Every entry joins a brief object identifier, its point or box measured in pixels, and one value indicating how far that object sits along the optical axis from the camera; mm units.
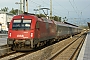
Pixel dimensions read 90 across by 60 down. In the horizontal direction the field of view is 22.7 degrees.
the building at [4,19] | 79312
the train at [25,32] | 17094
